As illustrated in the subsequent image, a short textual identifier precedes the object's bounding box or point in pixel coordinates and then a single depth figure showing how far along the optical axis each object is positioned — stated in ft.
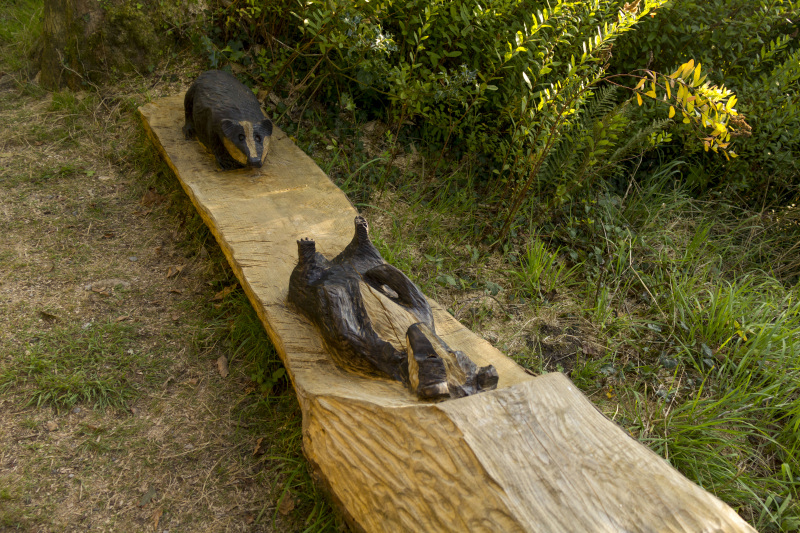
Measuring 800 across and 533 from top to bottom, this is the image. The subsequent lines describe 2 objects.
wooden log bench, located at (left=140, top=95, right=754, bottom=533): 5.63
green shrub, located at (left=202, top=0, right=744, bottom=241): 12.12
